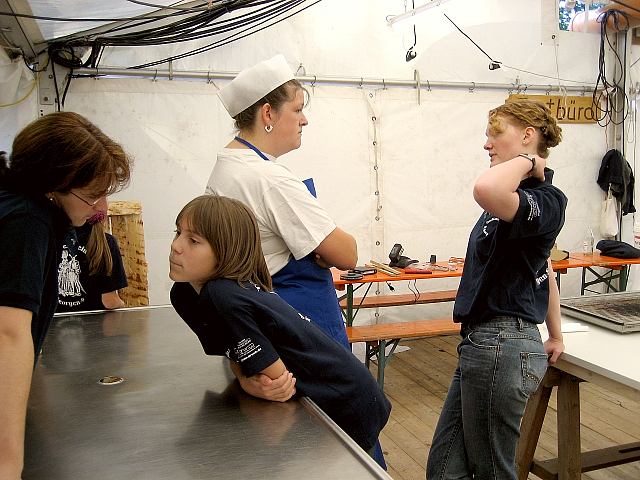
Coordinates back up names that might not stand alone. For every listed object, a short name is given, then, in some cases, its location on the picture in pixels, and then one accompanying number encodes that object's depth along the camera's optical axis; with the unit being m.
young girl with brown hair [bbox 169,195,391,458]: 1.14
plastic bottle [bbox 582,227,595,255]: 5.37
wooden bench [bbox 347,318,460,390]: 3.58
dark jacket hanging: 5.54
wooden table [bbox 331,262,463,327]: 3.81
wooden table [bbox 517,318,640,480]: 1.85
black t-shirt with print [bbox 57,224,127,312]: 2.35
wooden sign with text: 5.48
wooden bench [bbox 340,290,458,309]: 4.39
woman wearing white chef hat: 1.47
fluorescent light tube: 4.20
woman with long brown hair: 0.83
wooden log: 3.77
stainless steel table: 0.90
